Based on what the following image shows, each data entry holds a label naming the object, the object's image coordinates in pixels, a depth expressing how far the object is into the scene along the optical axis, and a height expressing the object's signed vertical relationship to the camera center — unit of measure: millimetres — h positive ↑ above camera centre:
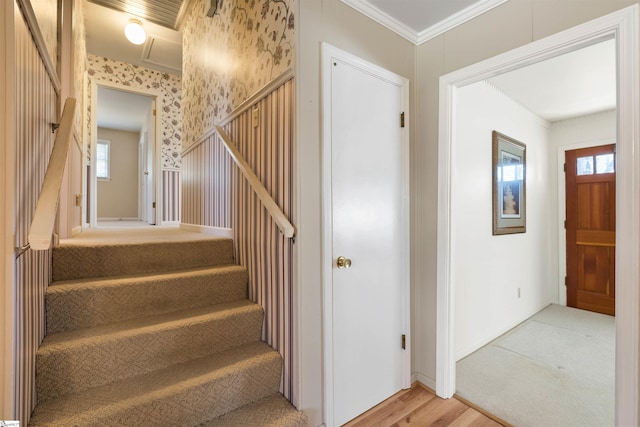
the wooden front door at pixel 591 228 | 3516 -163
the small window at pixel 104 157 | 6980 +1391
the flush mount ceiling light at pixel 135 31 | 2992 +1927
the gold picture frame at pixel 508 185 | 2871 +330
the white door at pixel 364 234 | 1646 -123
